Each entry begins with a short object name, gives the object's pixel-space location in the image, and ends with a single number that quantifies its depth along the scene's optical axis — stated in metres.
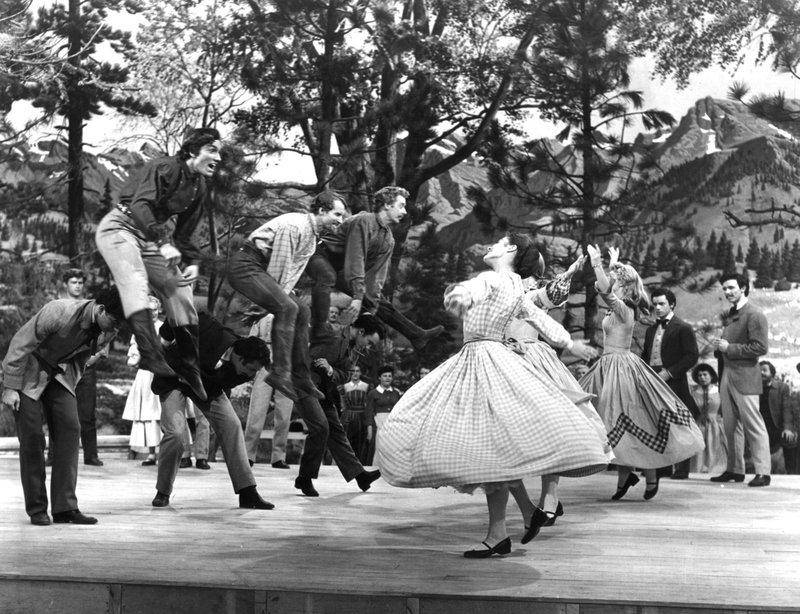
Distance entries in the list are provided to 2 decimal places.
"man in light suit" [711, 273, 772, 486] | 13.12
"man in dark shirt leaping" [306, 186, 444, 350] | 10.92
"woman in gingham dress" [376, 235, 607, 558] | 7.85
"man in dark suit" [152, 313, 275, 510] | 10.37
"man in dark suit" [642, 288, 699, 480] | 13.42
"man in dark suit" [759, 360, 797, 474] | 14.37
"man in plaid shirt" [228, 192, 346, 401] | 10.66
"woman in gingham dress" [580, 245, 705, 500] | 11.66
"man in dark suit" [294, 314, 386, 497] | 11.08
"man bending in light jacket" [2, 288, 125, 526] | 9.55
